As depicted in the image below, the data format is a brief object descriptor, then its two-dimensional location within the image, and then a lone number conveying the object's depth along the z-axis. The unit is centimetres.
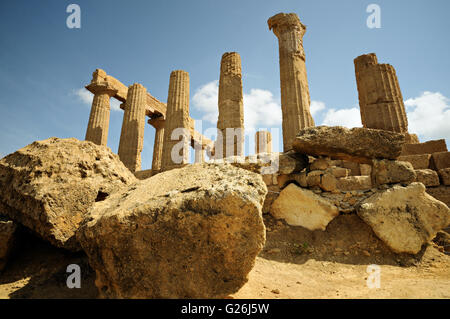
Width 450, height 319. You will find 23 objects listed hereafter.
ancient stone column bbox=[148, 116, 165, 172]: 1341
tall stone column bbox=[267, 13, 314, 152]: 825
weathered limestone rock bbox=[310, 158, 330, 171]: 459
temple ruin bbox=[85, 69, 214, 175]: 1223
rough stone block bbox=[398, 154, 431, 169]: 640
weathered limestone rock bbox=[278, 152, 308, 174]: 454
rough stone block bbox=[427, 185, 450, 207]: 540
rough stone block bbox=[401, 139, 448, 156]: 692
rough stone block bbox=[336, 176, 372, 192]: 626
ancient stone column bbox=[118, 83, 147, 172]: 1205
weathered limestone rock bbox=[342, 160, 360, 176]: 753
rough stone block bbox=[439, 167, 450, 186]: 556
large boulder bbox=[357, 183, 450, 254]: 349
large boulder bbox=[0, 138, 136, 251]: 238
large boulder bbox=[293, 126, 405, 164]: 424
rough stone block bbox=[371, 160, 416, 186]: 410
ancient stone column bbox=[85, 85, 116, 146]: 1265
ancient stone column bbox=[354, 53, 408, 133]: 858
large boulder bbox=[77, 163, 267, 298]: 176
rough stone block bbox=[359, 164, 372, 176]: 738
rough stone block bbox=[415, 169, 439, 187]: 559
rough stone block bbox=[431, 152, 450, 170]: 613
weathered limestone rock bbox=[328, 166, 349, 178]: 694
